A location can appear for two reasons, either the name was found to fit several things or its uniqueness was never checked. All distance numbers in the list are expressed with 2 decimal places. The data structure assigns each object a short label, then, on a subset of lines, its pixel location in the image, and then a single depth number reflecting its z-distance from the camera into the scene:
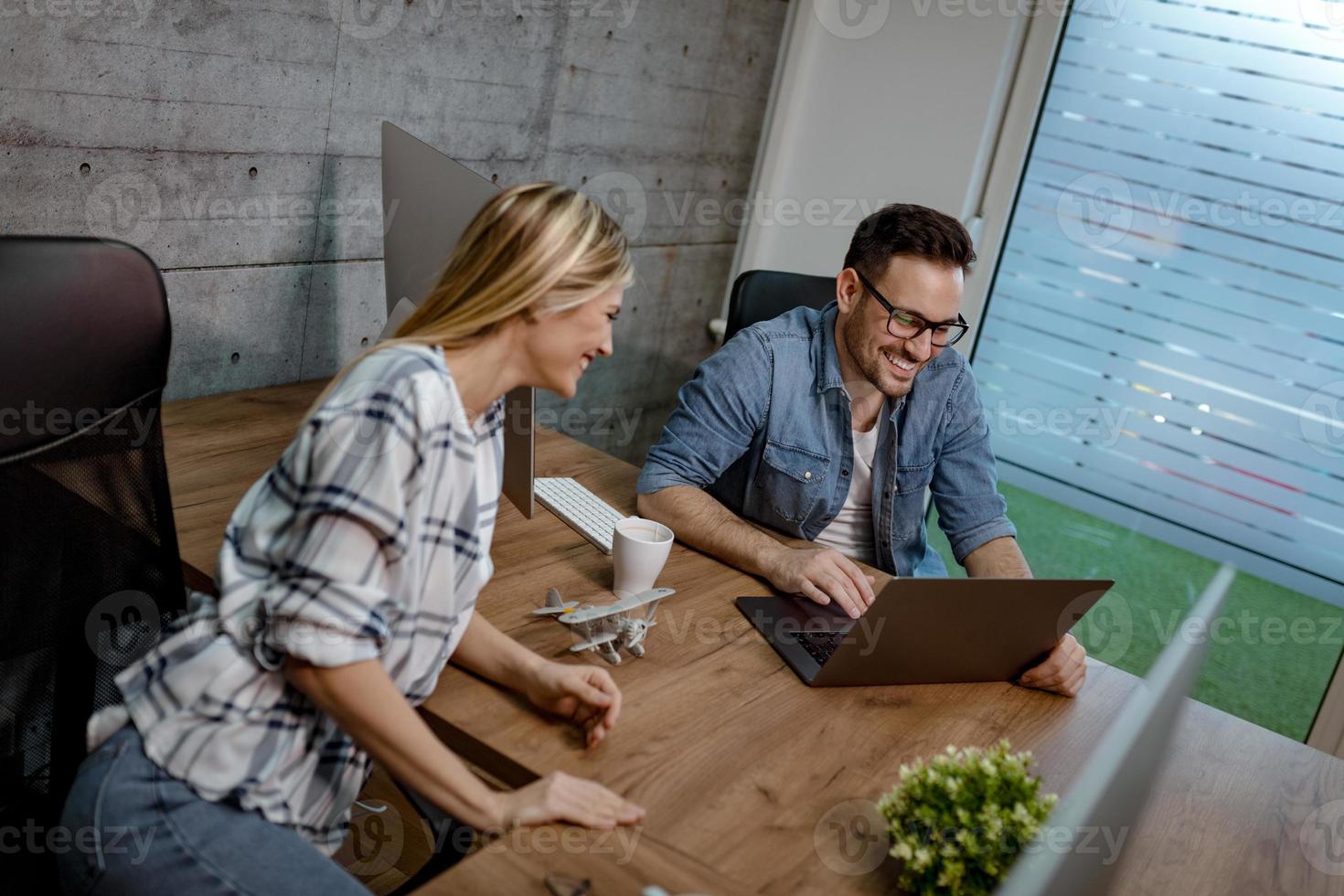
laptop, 1.41
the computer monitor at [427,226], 1.64
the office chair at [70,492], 1.19
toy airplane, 1.46
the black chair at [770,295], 2.49
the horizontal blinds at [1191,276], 3.03
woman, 1.10
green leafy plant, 1.08
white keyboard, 1.78
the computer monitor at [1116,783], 0.64
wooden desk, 1.16
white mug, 1.57
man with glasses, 2.05
